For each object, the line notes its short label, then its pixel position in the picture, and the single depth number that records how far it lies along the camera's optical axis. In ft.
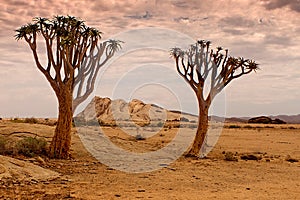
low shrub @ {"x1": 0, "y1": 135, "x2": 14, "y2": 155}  49.26
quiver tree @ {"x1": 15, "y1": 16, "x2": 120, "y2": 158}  50.34
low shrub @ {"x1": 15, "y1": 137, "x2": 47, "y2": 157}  49.21
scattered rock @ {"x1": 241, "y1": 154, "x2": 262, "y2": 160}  61.57
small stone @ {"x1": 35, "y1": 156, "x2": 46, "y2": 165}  45.50
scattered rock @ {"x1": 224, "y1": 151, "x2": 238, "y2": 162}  57.52
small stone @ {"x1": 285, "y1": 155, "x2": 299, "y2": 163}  59.88
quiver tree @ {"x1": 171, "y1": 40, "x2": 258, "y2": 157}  58.54
